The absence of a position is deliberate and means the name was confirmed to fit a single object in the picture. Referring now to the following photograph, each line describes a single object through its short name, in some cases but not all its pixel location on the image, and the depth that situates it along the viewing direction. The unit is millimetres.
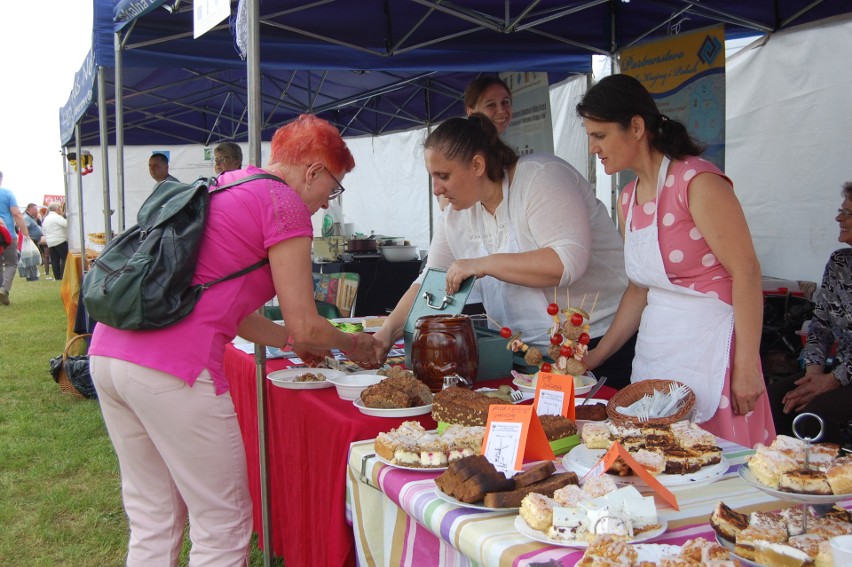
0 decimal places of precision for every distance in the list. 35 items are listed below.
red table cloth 1803
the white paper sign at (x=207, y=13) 2236
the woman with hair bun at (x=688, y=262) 1926
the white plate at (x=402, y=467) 1433
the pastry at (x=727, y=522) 1033
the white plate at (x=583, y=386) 2000
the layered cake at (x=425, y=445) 1451
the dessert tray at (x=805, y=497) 1063
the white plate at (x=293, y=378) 2217
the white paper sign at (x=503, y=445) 1401
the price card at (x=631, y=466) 1188
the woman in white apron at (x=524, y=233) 2332
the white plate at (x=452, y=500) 1213
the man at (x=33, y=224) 17927
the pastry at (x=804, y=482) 1079
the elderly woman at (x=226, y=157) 5602
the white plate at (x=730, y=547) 985
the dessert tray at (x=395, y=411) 1829
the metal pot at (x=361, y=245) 6824
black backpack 1665
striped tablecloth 1102
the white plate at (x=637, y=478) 1296
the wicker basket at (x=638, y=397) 1672
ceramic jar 2027
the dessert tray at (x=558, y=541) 1070
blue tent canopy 4617
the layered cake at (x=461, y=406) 1665
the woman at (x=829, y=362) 3090
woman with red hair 1737
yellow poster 4609
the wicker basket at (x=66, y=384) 5882
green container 2262
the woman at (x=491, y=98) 3822
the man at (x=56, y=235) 14645
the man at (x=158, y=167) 6586
